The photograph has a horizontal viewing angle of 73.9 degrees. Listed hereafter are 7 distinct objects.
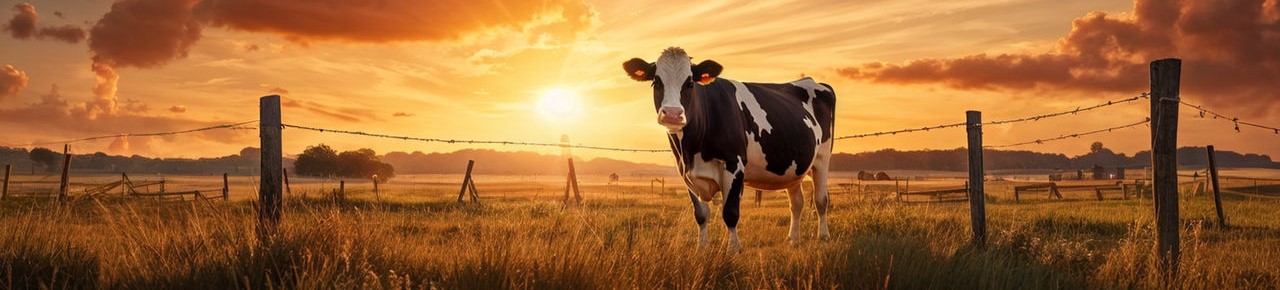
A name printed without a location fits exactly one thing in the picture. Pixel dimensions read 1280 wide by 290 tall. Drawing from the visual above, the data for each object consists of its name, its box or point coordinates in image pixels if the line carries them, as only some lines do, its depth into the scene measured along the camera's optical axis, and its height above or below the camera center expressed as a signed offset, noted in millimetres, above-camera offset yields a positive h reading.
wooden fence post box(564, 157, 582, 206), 25431 -336
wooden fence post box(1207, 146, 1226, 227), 14992 -202
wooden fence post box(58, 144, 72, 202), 23714 +52
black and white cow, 8578 +430
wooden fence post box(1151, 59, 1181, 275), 7062 +163
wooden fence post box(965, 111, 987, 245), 8805 -104
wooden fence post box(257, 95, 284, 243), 7355 +125
